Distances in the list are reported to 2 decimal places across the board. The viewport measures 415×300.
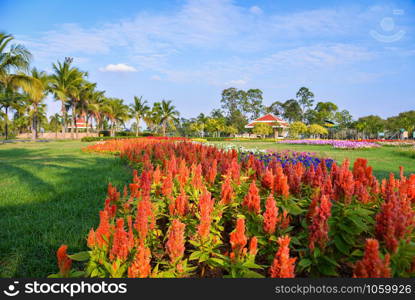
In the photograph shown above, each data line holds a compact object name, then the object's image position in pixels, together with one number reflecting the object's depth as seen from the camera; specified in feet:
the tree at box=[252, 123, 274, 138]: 144.66
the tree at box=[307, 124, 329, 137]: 134.31
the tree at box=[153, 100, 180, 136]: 164.45
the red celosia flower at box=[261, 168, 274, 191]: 8.09
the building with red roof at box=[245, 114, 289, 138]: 168.12
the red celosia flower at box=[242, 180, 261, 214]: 6.90
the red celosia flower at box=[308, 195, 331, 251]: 5.04
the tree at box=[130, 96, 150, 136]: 164.63
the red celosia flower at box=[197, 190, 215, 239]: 5.67
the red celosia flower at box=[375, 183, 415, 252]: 4.73
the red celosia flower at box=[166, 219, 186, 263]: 4.99
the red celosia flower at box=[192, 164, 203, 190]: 9.07
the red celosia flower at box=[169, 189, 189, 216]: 7.18
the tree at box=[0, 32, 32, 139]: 61.00
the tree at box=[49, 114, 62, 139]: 274.67
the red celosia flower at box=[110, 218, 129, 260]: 4.90
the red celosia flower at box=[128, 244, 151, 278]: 4.43
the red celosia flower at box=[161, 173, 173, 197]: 8.66
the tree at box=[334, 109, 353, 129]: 200.23
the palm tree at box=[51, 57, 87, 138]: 114.52
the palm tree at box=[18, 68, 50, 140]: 68.64
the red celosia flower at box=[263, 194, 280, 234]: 5.77
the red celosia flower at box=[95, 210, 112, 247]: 5.42
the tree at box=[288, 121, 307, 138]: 139.95
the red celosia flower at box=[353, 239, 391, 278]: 3.93
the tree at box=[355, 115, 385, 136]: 175.83
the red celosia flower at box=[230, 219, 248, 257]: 5.08
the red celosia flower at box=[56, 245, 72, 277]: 4.54
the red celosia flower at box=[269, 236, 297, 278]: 4.27
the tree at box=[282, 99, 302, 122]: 225.35
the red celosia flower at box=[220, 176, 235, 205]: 7.96
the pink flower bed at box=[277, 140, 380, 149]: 59.67
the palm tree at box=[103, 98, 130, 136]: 164.86
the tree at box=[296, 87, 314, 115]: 221.05
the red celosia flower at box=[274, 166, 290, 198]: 7.63
